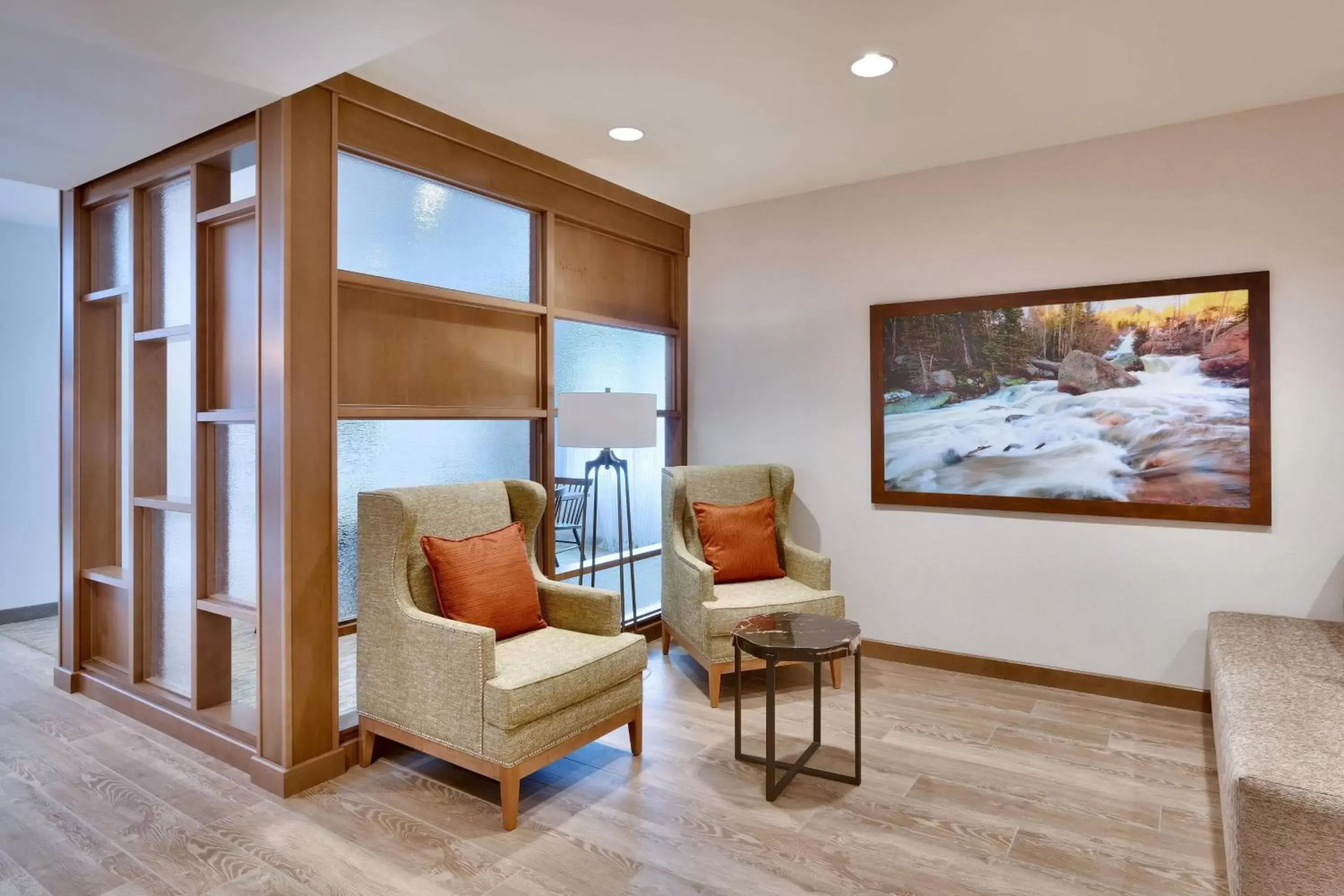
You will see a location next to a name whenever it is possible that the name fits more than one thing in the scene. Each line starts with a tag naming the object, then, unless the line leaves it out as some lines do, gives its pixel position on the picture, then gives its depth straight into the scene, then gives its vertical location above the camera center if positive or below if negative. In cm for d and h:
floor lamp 355 +10
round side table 259 -68
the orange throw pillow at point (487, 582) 279 -51
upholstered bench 173 -78
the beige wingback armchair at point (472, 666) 248 -75
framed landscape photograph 332 +19
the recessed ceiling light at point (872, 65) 277 +136
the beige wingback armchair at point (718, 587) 352 -68
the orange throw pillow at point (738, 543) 394 -50
